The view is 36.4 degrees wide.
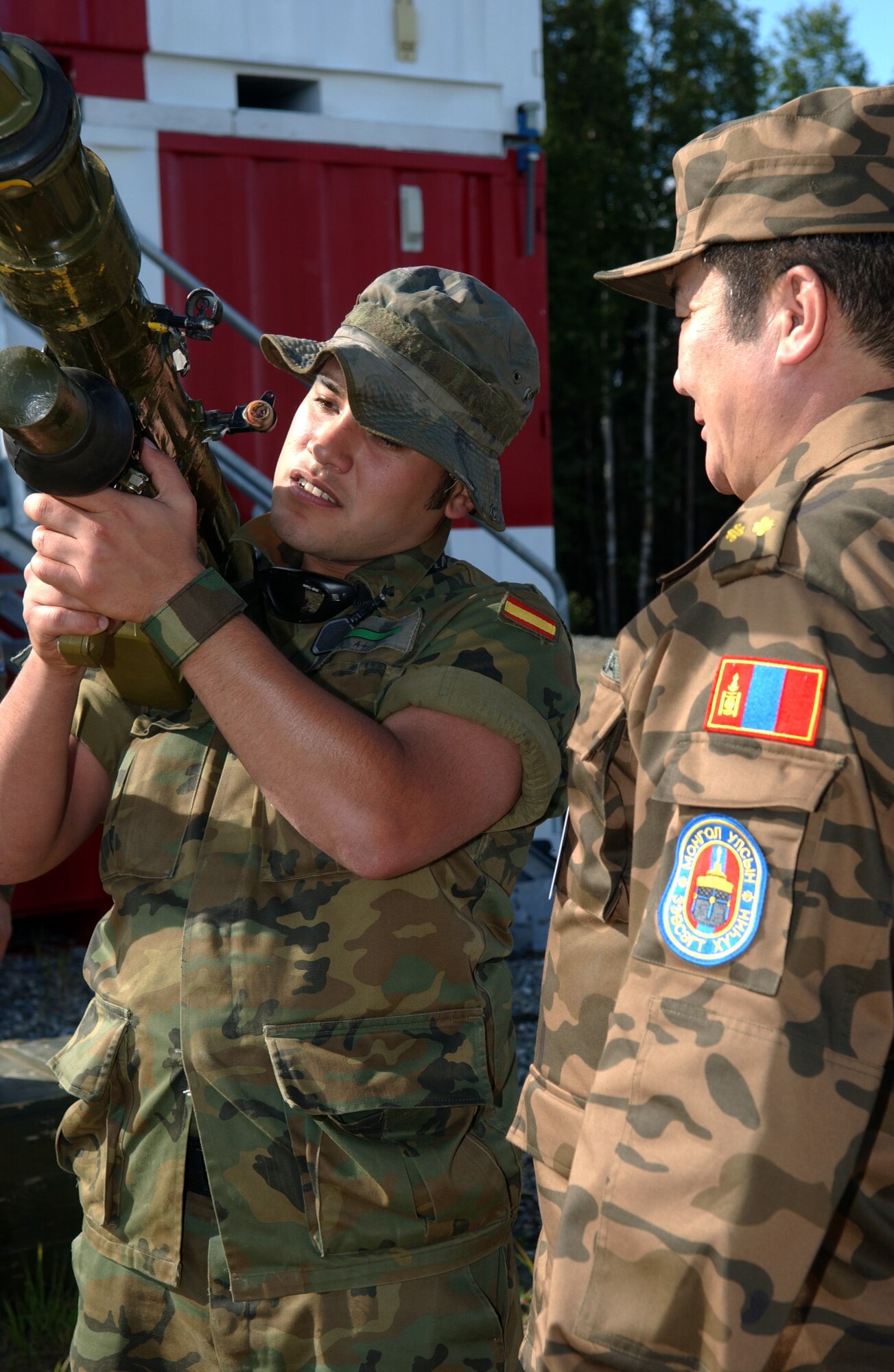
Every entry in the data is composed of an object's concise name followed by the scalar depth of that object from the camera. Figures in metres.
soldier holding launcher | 1.67
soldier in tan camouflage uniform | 1.06
